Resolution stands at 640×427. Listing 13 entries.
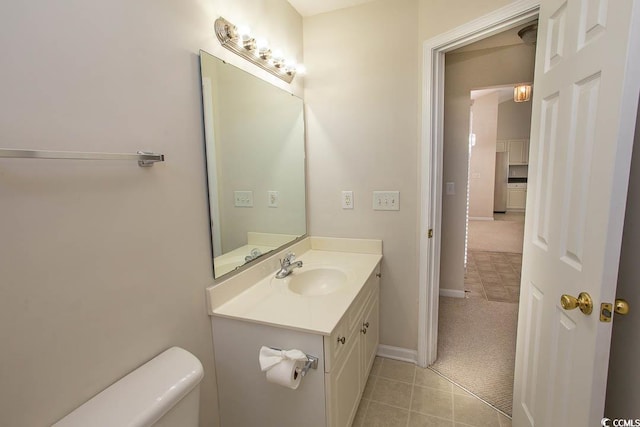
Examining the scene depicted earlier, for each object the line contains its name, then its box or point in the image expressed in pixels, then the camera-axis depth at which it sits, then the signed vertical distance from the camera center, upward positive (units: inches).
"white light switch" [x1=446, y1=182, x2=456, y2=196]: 120.8 -4.0
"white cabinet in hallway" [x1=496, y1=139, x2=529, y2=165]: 314.2 +30.4
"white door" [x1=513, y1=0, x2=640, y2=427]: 30.6 -2.0
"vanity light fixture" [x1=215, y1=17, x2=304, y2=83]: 52.6 +26.8
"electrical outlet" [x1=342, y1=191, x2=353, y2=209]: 81.8 -5.3
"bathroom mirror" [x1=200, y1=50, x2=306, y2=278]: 52.8 +3.9
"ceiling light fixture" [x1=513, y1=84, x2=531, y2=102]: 146.4 +42.1
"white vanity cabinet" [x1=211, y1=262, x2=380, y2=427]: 46.5 -33.3
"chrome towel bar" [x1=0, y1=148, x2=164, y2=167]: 25.5 +2.9
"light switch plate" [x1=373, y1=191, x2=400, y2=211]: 77.9 -5.6
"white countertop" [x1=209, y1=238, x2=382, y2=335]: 47.1 -22.1
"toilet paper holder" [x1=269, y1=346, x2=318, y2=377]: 45.6 -28.1
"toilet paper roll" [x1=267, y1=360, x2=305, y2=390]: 42.9 -28.1
